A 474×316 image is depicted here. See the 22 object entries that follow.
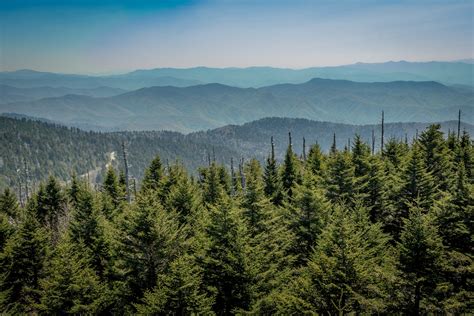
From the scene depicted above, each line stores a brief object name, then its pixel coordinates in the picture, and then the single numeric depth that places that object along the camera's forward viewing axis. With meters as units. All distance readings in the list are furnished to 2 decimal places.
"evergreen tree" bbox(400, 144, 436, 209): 32.22
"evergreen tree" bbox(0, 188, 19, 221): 58.75
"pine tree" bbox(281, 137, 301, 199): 47.03
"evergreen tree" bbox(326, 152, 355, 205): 33.87
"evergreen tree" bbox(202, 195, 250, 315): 21.53
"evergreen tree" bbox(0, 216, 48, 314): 30.00
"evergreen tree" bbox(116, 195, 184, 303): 22.95
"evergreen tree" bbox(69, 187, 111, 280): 32.03
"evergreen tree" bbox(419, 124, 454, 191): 36.94
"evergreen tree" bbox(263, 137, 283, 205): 42.28
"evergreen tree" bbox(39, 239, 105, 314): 24.14
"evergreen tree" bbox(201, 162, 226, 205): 45.27
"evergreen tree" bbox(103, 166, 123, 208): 54.12
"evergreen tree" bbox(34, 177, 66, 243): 51.75
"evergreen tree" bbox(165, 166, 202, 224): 35.53
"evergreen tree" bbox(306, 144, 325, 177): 45.29
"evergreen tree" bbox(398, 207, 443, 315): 16.83
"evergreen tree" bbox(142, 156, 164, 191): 52.03
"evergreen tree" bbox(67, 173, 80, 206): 54.69
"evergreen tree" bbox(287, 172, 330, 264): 26.41
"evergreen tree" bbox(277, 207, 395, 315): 17.14
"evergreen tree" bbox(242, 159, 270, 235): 26.95
